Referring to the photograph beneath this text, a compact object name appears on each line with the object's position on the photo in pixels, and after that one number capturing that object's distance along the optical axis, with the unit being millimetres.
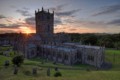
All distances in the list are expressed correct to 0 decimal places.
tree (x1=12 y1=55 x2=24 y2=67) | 19816
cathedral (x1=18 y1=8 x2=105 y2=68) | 26822
